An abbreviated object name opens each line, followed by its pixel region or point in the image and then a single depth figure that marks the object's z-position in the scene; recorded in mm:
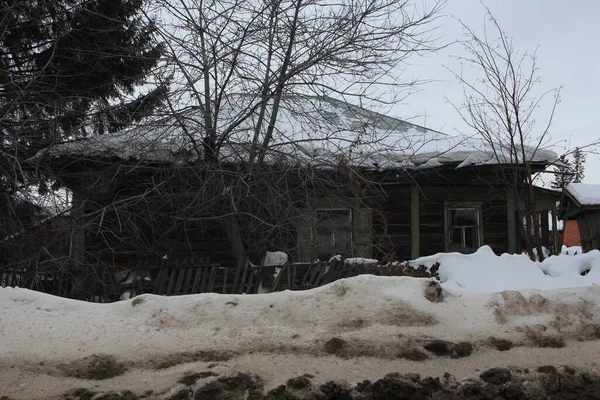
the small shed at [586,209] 12523
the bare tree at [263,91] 7234
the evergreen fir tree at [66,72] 7367
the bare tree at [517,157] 9094
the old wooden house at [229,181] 7172
